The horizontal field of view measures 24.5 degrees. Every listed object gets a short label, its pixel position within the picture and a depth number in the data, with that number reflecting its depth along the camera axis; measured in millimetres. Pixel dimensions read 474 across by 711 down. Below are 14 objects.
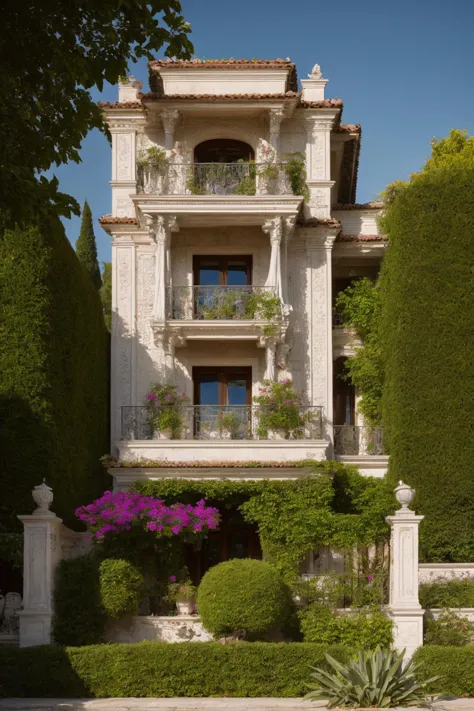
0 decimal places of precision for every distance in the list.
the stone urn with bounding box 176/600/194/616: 23391
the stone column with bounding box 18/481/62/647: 20844
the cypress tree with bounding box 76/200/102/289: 44188
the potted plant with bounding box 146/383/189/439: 26953
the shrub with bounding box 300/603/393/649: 21281
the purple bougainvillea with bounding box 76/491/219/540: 22672
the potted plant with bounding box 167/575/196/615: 23219
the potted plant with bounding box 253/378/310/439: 26828
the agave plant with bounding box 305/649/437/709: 17641
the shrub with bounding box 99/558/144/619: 21531
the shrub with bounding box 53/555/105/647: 21109
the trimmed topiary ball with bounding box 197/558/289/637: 20938
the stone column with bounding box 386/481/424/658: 21172
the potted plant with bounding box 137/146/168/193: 28562
